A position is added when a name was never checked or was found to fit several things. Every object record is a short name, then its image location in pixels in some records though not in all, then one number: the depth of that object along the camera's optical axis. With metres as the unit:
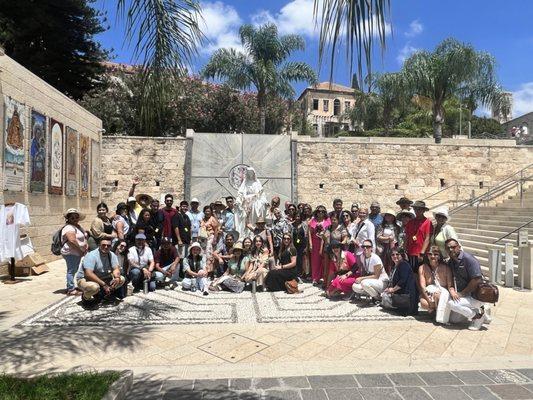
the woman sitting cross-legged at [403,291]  5.37
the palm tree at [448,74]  17.67
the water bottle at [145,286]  6.71
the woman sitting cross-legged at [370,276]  5.88
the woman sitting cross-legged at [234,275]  6.88
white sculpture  8.86
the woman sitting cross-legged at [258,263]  7.03
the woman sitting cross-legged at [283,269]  6.98
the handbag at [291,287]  6.78
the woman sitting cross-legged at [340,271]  6.34
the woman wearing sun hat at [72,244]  6.58
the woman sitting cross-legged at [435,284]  4.97
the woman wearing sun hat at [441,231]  5.46
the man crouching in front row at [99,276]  5.62
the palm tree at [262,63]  20.11
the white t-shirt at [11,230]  7.30
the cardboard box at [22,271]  8.34
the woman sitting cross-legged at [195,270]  6.91
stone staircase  9.98
